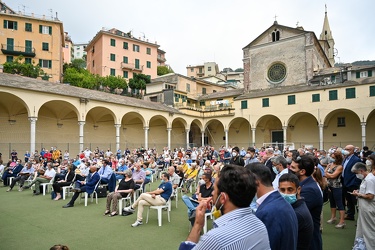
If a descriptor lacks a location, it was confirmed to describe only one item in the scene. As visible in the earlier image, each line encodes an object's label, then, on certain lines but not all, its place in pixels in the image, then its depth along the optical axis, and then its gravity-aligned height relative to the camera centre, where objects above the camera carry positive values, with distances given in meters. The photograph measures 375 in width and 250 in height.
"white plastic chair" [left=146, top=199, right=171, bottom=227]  6.34 -1.85
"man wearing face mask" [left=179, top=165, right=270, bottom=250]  1.39 -0.48
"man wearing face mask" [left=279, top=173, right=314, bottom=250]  2.36 -0.67
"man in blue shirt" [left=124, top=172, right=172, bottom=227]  6.48 -1.58
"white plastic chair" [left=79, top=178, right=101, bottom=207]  8.47 -1.89
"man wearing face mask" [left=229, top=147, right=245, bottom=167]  7.38 -0.68
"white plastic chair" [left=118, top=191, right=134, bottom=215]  7.35 -1.87
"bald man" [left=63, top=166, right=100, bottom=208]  8.45 -1.62
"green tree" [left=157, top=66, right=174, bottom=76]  58.35 +14.30
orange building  34.41 +12.82
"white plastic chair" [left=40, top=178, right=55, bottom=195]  10.66 -1.98
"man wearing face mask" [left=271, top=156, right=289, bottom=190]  4.95 -0.58
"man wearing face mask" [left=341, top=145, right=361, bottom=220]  5.68 -0.88
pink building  42.97 +13.75
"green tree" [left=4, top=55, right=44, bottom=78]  29.30 +7.55
